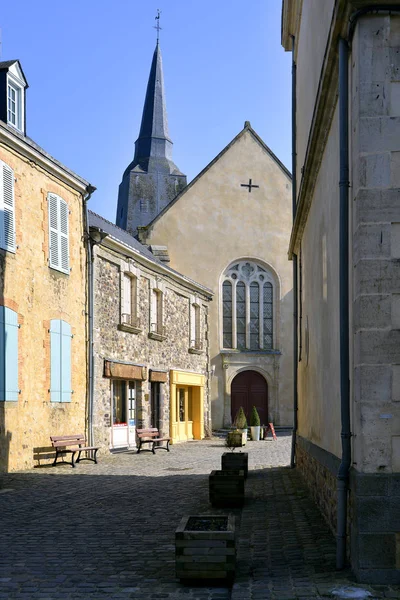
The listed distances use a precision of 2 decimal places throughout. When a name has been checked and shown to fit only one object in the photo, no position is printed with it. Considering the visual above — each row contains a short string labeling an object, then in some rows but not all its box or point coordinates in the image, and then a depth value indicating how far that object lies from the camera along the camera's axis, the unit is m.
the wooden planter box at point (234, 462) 13.32
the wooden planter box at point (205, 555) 5.98
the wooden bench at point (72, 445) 16.08
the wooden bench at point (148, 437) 20.22
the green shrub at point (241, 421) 26.05
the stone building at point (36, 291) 14.89
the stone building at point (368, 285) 5.84
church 32.69
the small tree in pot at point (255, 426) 27.02
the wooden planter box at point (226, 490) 10.20
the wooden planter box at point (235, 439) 22.22
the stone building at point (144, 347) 19.39
